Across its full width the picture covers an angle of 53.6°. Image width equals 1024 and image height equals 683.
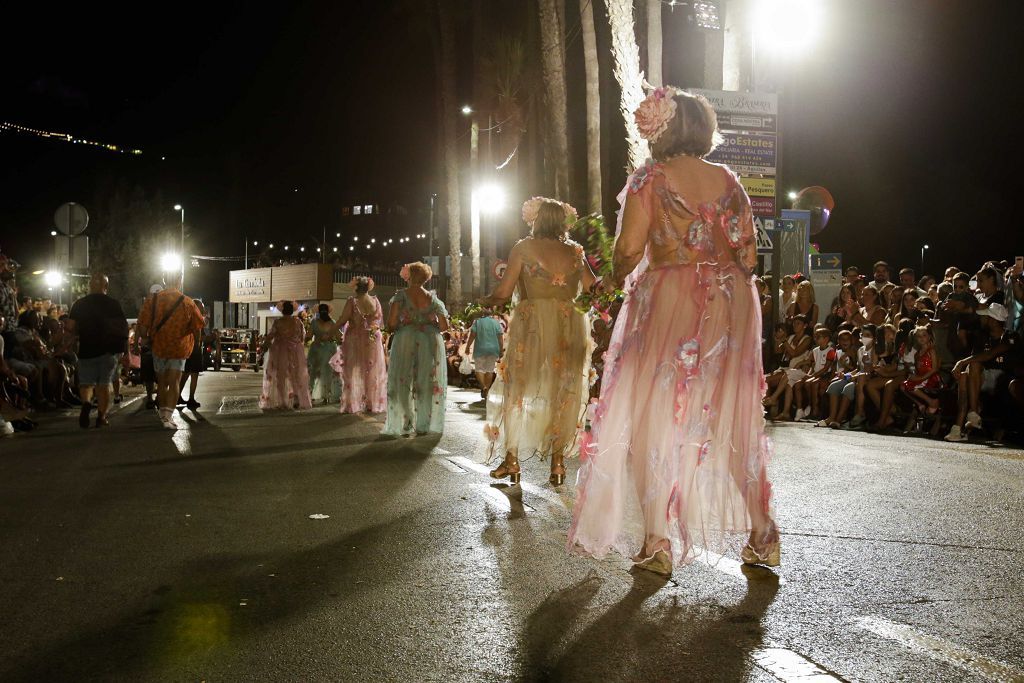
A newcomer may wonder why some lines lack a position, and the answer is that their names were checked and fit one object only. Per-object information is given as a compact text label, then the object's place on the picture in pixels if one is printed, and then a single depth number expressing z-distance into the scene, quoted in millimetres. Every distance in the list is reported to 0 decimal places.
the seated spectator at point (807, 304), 15352
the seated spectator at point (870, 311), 13859
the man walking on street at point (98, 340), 12516
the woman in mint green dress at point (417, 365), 10914
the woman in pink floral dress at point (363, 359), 15164
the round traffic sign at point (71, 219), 18500
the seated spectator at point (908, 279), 14492
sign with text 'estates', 16922
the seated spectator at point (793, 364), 14078
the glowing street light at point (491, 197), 37719
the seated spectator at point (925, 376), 11656
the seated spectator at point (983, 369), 11000
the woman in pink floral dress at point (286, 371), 16547
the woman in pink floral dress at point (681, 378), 4242
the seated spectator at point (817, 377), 13664
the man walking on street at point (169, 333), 12984
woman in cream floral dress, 7090
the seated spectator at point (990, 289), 11398
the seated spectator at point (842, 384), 12734
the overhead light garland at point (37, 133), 25984
